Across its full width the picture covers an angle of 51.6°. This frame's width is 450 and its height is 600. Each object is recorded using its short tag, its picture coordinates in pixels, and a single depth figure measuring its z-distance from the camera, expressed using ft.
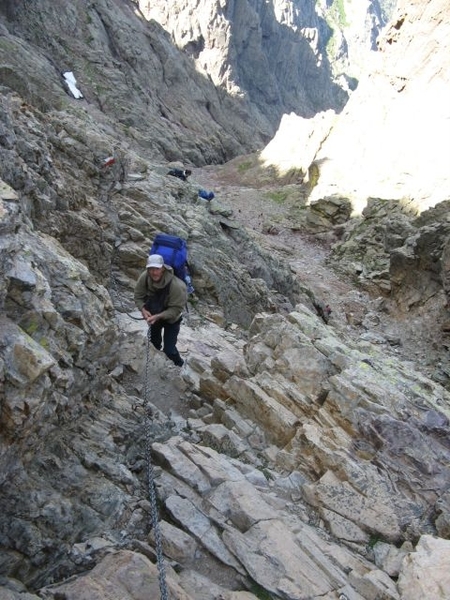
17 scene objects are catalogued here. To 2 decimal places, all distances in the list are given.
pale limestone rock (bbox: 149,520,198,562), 18.02
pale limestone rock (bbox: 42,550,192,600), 14.80
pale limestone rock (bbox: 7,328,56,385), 15.17
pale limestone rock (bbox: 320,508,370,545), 21.95
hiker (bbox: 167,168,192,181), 82.89
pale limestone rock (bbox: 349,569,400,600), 18.61
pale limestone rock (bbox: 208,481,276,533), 20.31
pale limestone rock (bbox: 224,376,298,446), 28.86
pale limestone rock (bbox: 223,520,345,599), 17.79
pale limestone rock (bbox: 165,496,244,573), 18.42
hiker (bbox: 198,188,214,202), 74.66
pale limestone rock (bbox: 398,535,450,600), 18.57
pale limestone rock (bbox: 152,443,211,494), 21.70
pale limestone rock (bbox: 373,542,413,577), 20.38
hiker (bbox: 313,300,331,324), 69.87
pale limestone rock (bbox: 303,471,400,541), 22.66
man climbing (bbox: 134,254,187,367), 27.66
